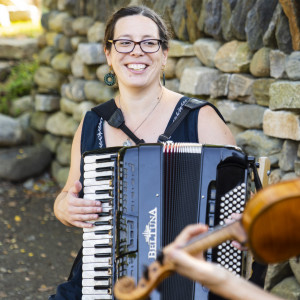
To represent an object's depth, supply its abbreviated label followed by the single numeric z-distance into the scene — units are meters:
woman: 2.52
